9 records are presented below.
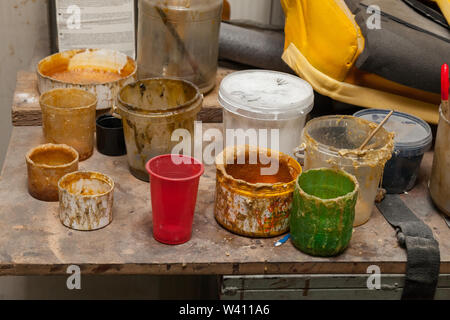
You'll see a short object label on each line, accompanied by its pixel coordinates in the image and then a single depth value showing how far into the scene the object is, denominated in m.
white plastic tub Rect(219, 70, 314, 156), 1.33
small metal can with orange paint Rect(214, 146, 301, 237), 1.21
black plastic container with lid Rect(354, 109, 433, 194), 1.32
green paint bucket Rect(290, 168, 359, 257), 1.18
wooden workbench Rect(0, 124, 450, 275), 1.19
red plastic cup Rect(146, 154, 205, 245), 1.18
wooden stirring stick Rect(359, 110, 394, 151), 1.25
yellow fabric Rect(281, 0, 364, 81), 1.37
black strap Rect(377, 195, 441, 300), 1.22
